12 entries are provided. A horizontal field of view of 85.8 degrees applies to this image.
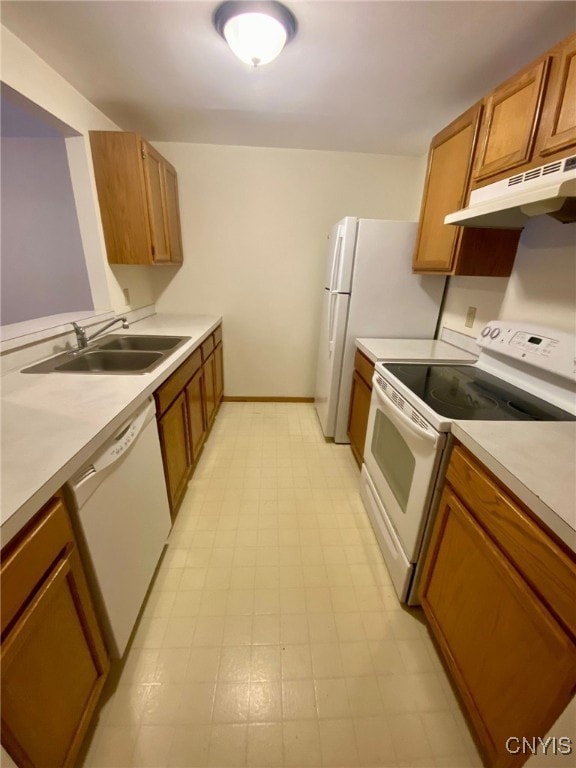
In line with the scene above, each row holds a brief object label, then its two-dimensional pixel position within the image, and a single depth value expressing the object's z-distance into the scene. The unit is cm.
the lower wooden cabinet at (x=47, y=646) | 62
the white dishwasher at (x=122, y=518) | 88
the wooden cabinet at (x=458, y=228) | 155
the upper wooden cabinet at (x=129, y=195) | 192
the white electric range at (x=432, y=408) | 115
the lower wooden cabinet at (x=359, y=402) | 202
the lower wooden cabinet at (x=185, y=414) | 153
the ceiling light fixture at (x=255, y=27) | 116
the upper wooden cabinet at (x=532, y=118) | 105
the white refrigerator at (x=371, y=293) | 206
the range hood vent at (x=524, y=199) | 96
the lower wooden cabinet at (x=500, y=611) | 66
